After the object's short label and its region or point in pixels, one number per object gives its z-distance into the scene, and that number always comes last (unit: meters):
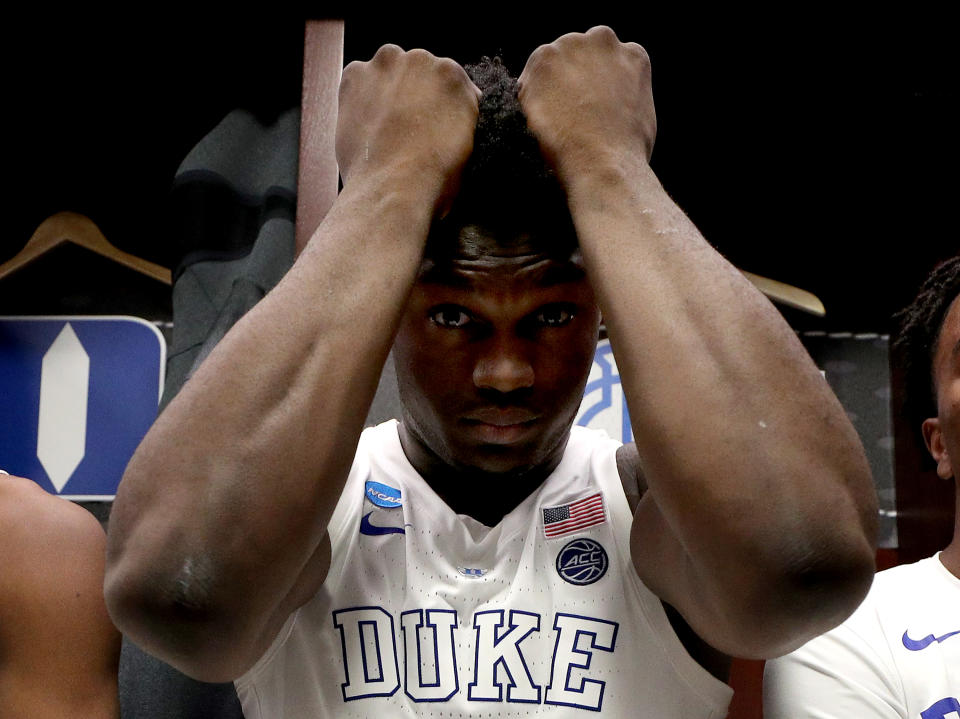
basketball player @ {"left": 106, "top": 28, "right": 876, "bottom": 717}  0.74
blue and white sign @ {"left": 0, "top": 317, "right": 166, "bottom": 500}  1.93
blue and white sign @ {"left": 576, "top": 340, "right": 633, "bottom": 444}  1.83
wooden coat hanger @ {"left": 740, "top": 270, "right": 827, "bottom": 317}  1.97
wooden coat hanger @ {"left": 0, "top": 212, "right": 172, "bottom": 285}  2.01
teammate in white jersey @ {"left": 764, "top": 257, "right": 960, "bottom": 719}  1.06
